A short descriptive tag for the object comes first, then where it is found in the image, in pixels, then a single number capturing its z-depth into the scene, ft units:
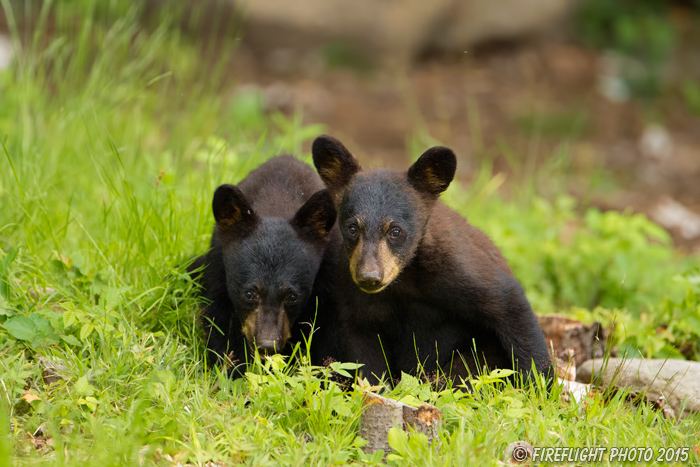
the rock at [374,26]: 83.71
